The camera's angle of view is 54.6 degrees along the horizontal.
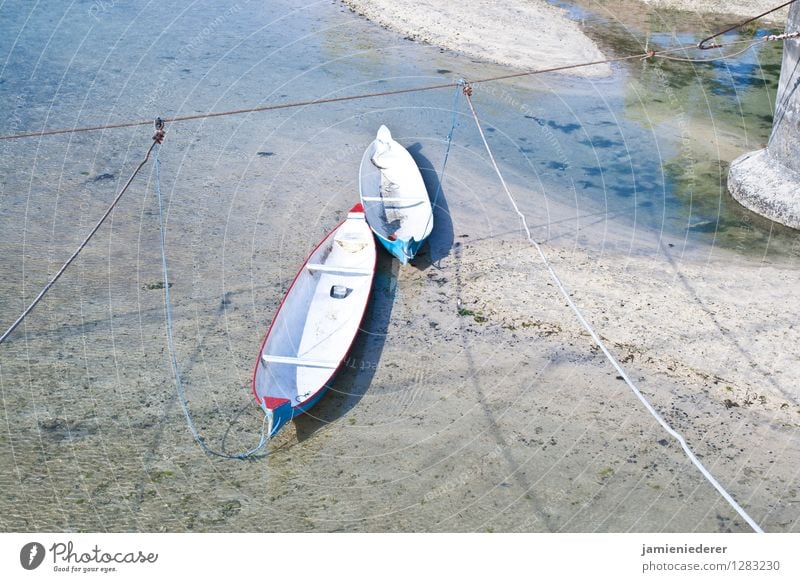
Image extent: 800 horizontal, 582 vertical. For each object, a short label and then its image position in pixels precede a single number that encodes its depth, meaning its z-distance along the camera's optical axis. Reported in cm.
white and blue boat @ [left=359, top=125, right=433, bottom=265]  1423
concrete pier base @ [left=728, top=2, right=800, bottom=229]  1645
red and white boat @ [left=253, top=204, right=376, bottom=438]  1072
